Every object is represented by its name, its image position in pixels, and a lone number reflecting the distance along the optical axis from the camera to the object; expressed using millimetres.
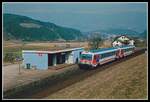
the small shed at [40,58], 39406
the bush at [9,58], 46462
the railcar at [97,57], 39062
